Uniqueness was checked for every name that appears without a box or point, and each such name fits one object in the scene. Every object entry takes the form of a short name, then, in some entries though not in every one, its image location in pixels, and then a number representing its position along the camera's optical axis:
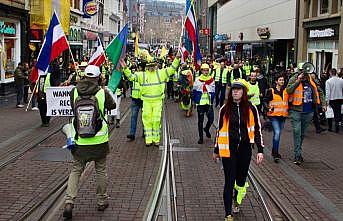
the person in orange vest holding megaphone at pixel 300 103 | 9.79
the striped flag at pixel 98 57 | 12.20
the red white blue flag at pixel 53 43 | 10.55
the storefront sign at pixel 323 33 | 21.36
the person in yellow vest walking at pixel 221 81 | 19.03
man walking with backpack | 6.40
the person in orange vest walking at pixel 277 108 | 10.02
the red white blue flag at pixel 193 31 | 12.37
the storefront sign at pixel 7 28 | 22.45
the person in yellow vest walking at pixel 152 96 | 11.02
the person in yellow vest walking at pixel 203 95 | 11.80
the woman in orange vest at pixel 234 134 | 6.21
